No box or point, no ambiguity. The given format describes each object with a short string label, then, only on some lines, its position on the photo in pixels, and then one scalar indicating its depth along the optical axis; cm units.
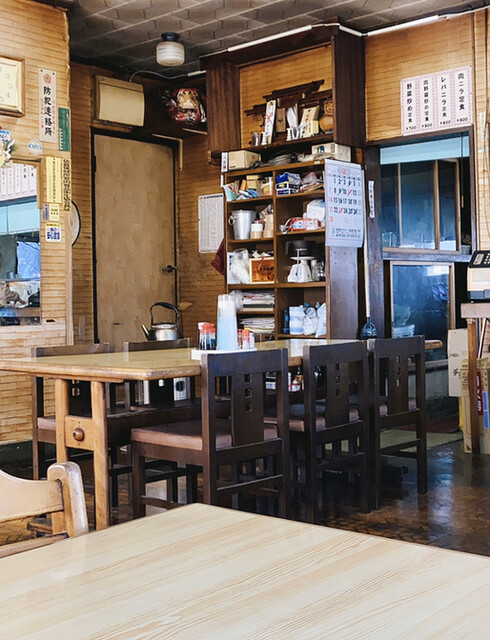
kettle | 640
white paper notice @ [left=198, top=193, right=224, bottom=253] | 767
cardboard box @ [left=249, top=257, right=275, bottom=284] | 654
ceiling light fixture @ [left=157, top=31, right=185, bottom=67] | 641
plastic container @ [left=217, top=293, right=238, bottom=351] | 365
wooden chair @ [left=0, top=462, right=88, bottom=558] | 125
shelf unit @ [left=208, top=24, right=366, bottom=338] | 616
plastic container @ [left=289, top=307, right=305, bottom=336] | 632
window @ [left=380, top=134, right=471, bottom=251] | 648
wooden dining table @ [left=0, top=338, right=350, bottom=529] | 316
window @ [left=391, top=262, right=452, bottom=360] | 702
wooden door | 728
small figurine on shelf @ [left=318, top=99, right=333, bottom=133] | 622
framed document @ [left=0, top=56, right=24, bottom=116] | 541
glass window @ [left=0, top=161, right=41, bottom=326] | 548
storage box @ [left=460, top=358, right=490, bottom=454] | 542
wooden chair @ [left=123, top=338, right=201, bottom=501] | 402
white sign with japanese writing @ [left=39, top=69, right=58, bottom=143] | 568
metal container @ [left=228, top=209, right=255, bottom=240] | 670
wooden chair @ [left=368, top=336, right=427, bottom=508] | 409
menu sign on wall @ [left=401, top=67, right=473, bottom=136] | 587
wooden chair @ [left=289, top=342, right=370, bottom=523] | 364
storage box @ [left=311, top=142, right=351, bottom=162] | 614
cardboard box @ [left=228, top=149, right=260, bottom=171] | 666
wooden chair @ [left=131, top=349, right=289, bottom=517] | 313
